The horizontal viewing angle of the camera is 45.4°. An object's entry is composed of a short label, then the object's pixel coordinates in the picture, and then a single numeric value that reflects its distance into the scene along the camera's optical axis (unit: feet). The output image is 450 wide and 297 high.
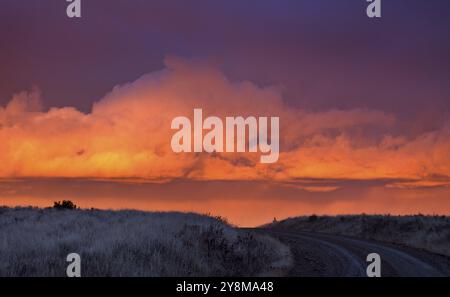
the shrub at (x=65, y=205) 163.43
